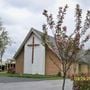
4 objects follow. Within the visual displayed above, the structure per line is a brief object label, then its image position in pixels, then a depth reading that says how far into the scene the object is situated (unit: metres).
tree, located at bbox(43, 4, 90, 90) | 6.37
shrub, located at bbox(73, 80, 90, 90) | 8.50
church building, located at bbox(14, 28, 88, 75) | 26.73
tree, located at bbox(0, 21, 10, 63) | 41.08
